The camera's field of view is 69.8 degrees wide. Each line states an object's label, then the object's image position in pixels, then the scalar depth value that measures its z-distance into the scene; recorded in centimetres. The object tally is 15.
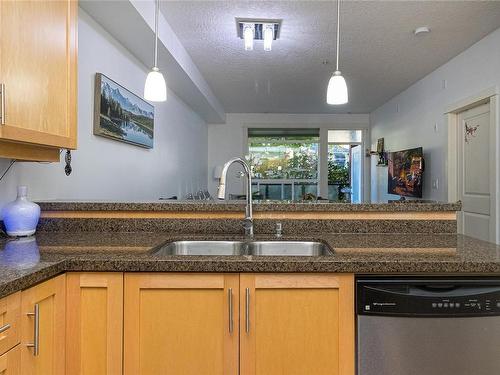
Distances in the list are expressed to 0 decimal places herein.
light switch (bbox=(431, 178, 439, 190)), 418
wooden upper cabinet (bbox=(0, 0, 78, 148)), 122
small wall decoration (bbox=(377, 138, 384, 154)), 618
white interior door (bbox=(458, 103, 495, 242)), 320
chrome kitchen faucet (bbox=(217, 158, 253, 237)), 161
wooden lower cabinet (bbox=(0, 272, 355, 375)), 116
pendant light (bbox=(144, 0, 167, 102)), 187
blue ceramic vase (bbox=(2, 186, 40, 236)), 153
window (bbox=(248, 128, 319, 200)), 723
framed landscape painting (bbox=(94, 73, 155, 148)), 241
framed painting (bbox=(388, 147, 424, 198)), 445
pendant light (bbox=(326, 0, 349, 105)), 184
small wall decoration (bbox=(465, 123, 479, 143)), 346
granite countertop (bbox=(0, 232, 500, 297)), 113
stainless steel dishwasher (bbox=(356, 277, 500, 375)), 113
